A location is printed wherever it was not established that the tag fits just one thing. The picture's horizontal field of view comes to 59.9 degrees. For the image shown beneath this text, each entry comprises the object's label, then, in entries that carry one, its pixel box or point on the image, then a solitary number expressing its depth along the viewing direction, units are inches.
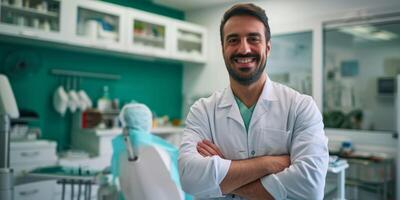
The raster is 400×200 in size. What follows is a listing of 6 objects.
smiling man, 46.1
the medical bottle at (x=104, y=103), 151.9
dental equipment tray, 81.2
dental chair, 80.2
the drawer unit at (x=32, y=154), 113.3
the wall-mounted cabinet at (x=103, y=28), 120.7
